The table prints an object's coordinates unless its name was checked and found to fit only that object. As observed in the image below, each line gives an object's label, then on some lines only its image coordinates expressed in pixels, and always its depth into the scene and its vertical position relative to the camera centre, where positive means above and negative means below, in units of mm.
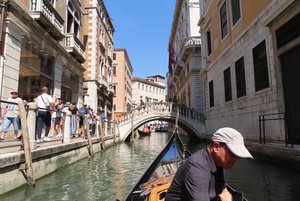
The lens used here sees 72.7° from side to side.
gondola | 1747 -632
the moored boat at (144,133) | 22119 -1203
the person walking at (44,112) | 4205 +220
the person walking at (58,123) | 5202 -20
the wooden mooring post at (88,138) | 6734 -541
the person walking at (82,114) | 6847 +278
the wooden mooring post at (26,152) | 3358 -498
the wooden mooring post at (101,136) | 8531 -582
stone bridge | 11990 +348
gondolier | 1013 -235
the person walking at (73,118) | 6099 +126
